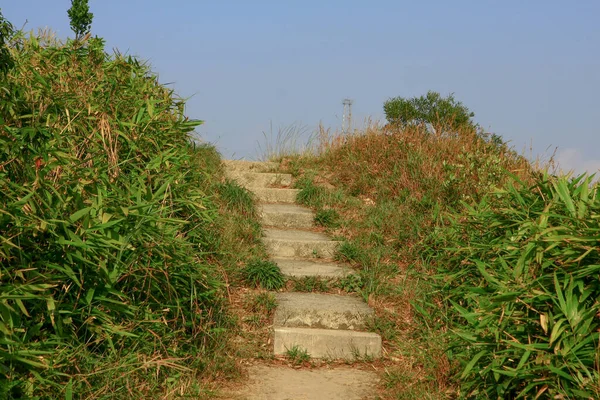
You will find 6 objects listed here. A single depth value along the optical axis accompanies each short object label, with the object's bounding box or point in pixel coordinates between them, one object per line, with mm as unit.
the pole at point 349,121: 10815
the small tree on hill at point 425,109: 19562
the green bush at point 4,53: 3734
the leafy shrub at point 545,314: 3438
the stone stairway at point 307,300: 5473
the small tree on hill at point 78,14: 16375
